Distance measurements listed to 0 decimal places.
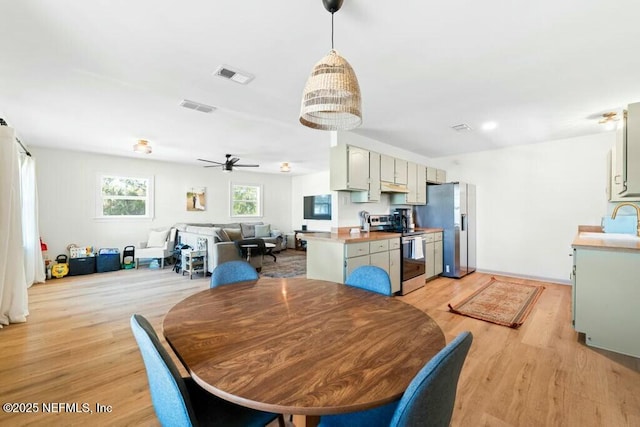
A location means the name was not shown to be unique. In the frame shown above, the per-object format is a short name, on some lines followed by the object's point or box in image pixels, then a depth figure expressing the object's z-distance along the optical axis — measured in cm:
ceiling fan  567
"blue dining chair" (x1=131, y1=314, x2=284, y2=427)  80
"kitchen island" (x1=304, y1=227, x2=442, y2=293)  314
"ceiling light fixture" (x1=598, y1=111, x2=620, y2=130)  326
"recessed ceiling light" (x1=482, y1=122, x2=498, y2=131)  363
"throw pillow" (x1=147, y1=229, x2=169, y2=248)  606
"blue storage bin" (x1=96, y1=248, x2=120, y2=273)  544
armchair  576
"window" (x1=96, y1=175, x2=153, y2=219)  579
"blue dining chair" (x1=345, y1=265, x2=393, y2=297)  169
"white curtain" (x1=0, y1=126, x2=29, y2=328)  281
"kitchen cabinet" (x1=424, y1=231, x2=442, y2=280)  443
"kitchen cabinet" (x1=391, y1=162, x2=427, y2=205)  461
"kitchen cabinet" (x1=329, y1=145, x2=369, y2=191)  358
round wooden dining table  75
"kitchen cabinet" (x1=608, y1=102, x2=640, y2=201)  214
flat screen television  795
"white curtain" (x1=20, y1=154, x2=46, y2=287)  426
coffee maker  455
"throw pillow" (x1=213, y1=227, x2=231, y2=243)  494
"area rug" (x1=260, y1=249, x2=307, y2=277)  527
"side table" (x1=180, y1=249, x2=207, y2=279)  497
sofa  486
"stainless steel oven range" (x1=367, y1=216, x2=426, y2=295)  390
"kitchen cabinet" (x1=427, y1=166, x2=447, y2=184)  516
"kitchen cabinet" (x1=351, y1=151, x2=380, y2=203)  390
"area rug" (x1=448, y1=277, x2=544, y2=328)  305
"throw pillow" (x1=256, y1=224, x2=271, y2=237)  776
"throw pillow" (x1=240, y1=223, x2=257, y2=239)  753
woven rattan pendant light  132
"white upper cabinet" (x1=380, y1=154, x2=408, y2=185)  414
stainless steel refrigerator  472
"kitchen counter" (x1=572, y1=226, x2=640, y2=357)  223
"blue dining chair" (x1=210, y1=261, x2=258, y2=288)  199
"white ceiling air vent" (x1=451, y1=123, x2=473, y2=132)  370
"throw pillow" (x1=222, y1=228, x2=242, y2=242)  580
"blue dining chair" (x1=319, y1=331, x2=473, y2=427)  71
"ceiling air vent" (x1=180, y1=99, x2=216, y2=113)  304
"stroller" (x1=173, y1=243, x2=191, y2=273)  548
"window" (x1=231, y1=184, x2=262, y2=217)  785
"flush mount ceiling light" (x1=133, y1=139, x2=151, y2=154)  451
